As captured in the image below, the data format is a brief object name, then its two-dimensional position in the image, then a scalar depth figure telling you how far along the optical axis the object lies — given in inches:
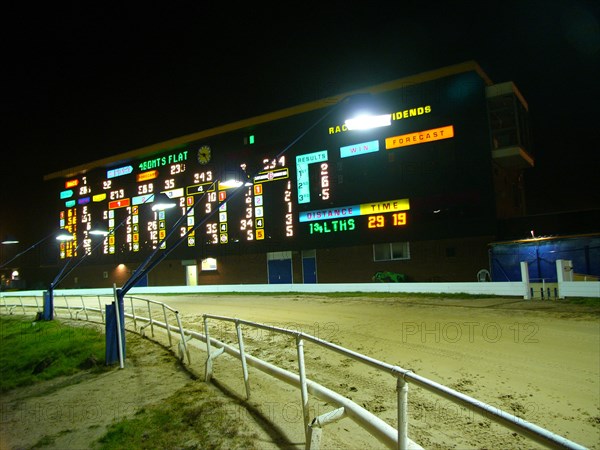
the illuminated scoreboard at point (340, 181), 836.0
